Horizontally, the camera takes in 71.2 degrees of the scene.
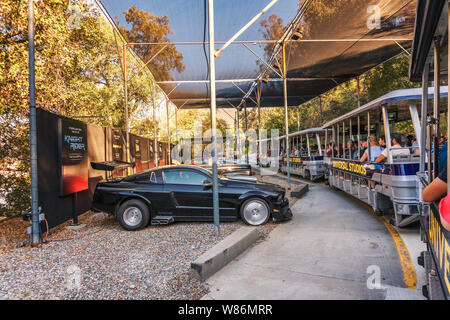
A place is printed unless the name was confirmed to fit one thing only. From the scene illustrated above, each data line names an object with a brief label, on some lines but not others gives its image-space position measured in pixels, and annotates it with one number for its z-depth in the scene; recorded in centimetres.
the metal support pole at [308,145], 1664
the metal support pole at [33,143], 581
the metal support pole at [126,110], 1231
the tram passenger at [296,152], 1856
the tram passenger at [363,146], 866
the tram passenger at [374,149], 753
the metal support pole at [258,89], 1922
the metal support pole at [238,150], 2612
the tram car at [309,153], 1588
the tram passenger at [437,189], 207
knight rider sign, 711
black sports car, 727
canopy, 983
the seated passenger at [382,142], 713
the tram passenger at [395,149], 628
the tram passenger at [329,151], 1287
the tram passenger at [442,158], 286
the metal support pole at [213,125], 633
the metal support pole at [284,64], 1310
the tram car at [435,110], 203
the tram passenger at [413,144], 628
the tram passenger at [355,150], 914
